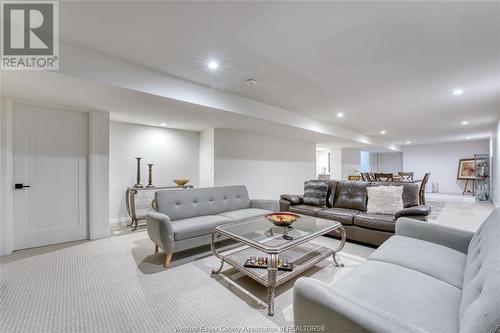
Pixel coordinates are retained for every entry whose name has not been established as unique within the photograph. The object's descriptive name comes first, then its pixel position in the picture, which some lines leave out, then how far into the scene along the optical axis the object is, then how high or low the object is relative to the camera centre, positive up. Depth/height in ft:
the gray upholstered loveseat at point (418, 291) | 2.68 -2.24
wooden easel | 30.27 -2.57
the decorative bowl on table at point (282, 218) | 7.86 -2.00
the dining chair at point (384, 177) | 17.80 -0.97
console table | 13.55 -2.47
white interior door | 10.10 -0.51
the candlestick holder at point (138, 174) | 14.04 -0.59
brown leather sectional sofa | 9.43 -2.39
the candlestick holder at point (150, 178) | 14.63 -0.87
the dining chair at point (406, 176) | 21.70 -1.06
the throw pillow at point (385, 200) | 10.66 -1.75
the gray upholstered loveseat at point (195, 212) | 8.48 -2.42
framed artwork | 29.32 -0.32
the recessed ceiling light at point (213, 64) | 8.55 +4.11
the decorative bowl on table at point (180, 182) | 15.38 -1.19
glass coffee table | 6.06 -2.47
